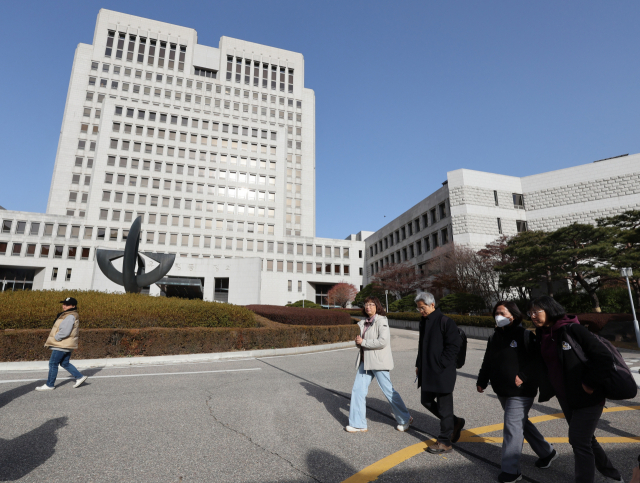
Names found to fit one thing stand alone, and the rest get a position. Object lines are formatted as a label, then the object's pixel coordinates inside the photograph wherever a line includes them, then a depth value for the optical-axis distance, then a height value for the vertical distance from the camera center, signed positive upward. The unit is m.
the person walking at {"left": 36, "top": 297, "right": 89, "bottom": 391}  6.59 -0.63
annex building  35.50 +11.61
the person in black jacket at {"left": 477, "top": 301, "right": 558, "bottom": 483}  3.36 -0.72
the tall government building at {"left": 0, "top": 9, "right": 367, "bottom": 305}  47.53 +21.54
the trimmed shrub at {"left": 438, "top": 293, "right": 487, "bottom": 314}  27.45 +0.49
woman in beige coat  4.57 -0.77
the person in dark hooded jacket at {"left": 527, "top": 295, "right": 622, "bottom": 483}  3.00 -0.60
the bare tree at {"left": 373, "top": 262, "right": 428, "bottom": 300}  40.25 +3.53
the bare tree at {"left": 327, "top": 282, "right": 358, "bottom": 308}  53.25 +2.21
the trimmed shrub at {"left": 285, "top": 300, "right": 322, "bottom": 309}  46.56 +0.68
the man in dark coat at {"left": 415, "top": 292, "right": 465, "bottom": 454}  4.06 -0.68
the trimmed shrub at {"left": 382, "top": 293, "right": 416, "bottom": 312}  34.81 +0.48
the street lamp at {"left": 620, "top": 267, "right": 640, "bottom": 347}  16.08 +1.58
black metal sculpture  17.14 +2.27
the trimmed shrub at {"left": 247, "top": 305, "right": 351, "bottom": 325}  18.08 -0.35
